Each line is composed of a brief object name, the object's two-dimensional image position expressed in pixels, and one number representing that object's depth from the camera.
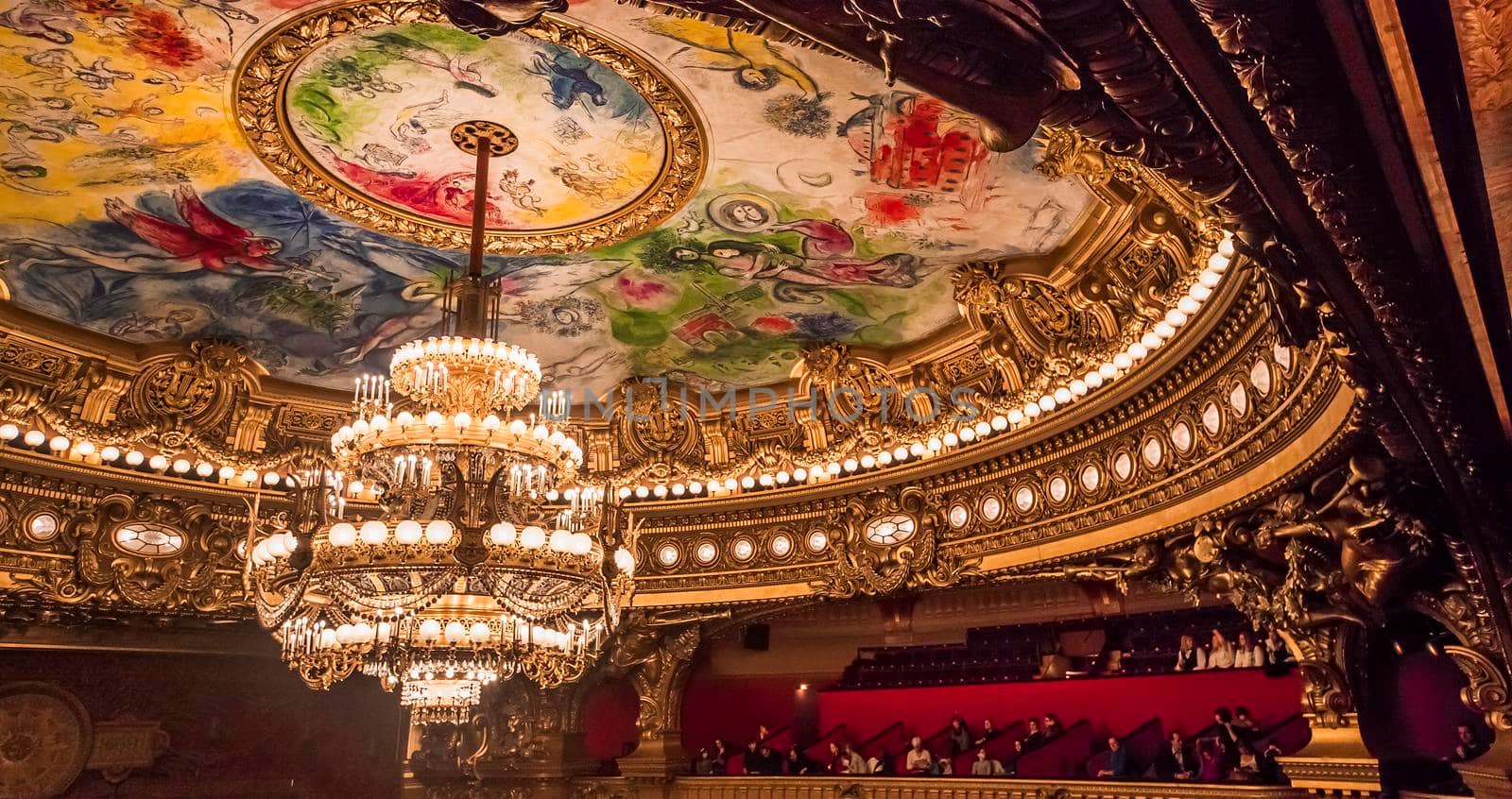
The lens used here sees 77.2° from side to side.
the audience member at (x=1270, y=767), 9.65
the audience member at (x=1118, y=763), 11.24
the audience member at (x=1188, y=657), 11.98
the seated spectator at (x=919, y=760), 13.40
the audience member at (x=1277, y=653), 10.11
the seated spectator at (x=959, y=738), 13.56
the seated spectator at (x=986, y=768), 12.49
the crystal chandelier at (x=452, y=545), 7.68
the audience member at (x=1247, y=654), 11.03
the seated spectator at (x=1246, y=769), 9.80
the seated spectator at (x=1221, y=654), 11.52
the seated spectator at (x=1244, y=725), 10.52
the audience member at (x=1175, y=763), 10.75
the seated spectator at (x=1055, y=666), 13.28
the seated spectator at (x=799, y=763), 14.84
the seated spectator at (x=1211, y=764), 10.18
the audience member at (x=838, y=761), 14.47
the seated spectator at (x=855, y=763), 14.18
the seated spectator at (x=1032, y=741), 12.59
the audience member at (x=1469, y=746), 7.75
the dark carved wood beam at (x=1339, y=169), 2.24
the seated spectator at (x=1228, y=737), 10.42
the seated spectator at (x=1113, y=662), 12.88
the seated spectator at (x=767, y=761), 15.19
